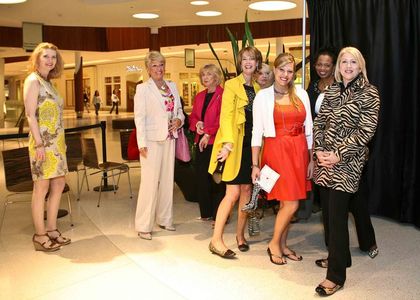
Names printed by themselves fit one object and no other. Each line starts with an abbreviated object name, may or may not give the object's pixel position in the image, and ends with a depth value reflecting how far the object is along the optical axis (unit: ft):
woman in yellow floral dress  11.73
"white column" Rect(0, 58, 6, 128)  68.29
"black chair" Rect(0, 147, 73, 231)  13.71
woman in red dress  10.53
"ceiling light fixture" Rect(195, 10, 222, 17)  34.73
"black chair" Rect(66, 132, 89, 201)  17.24
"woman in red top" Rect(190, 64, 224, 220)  13.67
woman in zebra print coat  9.24
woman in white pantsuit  13.04
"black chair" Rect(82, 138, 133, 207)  17.89
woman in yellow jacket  11.09
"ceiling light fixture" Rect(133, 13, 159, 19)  35.42
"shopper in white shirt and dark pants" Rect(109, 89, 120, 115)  85.57
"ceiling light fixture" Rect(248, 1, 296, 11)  30.55
